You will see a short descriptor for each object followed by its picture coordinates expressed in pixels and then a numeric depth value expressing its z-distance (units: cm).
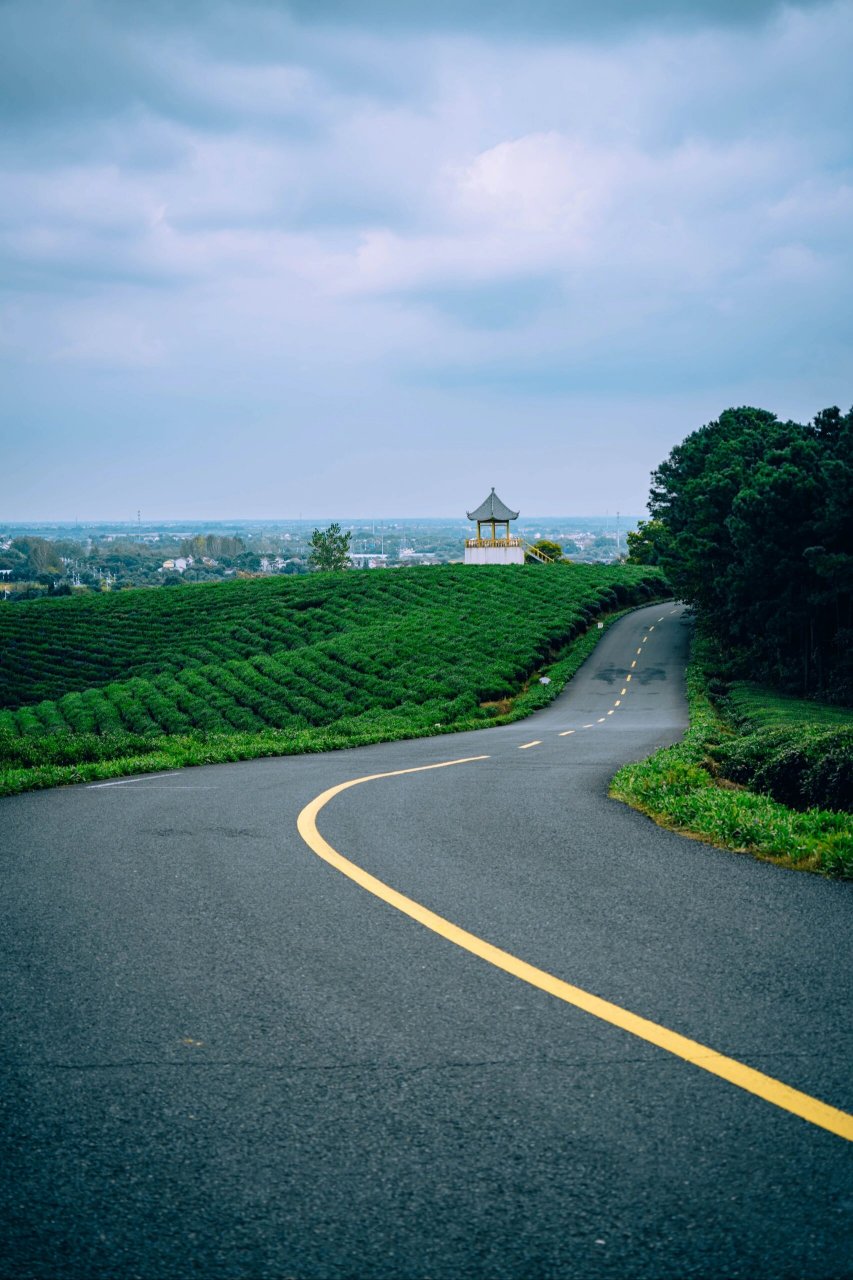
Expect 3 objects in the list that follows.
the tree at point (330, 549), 14425
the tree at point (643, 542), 9400
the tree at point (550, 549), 10731
